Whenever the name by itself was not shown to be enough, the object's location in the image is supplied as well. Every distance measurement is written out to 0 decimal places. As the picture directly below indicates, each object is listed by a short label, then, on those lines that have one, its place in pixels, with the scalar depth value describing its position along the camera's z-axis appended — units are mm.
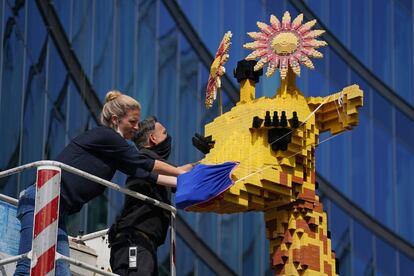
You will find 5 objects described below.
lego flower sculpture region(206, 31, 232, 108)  21356
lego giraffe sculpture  19768
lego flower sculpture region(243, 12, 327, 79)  21058
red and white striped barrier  14744
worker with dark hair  16659
